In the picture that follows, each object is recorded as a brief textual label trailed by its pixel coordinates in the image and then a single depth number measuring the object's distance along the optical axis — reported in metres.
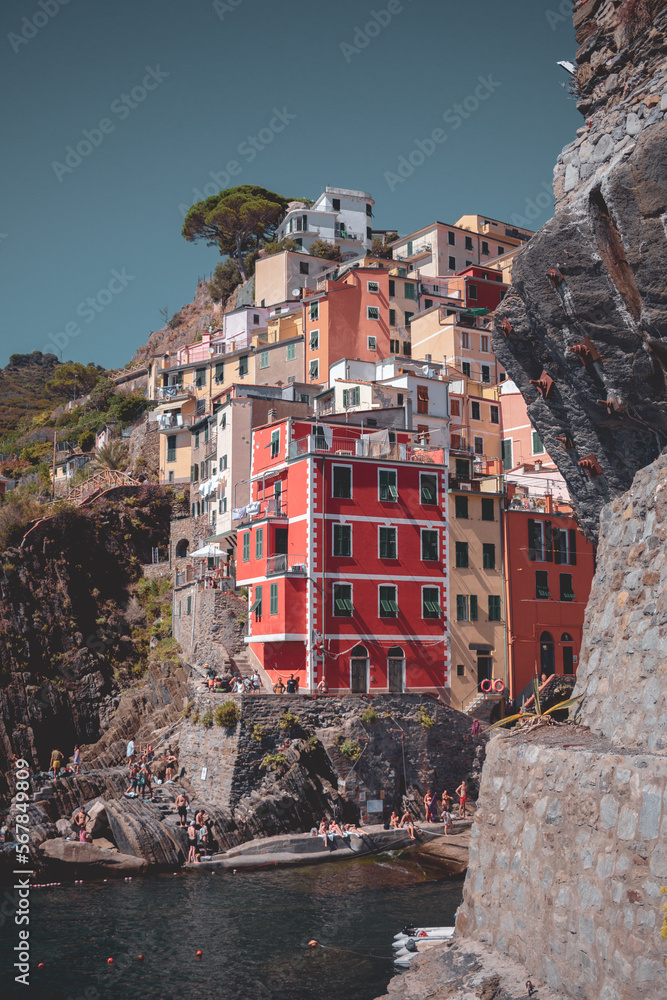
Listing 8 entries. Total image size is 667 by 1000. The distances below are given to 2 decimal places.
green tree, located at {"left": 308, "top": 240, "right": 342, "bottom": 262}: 86.44
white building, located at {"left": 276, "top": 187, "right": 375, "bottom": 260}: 90.56
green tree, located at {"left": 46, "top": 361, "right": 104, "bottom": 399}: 105.69
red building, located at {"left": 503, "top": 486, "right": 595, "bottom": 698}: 43.16
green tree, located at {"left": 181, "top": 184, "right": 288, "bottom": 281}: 94.00
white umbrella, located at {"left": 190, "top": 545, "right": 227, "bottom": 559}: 49.56
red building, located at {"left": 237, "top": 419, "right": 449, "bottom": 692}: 38.38
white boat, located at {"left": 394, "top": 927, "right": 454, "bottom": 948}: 18.97
